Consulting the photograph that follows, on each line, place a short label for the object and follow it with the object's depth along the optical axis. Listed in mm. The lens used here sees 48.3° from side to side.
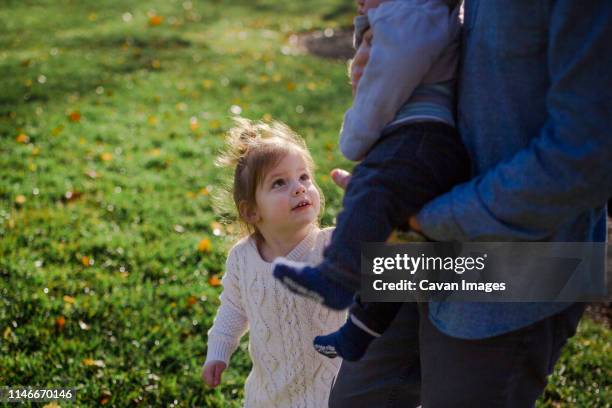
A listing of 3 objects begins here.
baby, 1535
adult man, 1295
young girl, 2326
